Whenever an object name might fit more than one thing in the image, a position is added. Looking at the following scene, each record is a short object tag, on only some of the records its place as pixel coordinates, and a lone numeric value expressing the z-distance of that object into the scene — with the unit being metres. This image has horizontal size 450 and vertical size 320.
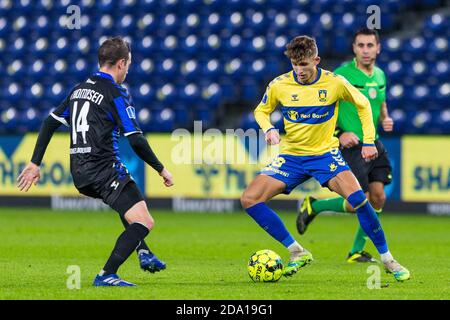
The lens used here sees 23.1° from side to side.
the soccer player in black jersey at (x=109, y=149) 8.31
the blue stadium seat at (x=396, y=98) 19.41
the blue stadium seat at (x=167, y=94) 20.78
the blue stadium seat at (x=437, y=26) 20.08
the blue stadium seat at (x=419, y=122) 18.56
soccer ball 9.04
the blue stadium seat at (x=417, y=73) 19.70
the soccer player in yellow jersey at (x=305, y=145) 9.34
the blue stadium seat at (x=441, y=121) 18.33
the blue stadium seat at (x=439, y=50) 19.73
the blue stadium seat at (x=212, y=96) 20.39
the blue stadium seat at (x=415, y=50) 19.92
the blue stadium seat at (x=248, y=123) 19.38
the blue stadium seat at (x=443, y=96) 19.19
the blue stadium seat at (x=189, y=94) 20.61
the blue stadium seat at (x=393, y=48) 20.12
